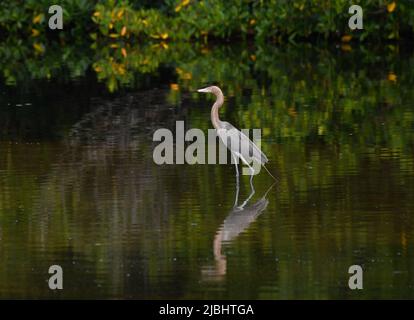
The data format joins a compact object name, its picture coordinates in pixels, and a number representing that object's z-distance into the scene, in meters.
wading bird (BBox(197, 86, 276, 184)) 14.36
